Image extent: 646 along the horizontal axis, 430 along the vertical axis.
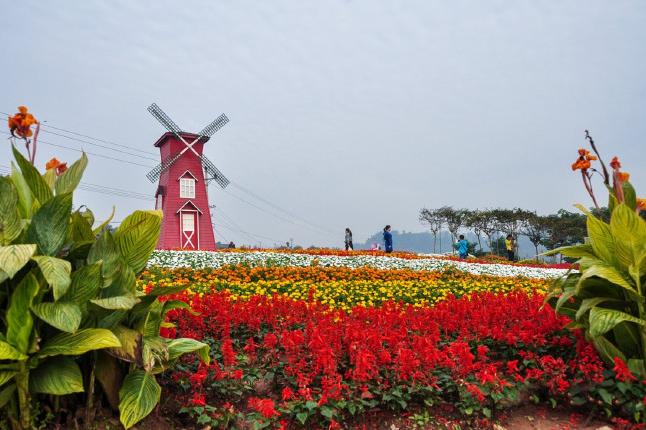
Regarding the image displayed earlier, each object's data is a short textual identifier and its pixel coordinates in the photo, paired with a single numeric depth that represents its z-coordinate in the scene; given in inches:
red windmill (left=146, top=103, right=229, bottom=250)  943.7
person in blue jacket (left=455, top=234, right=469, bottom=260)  820.4
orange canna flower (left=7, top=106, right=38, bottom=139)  132.5
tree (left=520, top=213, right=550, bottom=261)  1927.9
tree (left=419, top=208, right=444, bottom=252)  2114.5
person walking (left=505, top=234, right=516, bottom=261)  871.6
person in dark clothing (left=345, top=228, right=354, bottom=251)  960.3
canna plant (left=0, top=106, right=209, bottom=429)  112.6
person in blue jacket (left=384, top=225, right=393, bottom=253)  827.6
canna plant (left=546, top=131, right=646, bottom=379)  151.5
